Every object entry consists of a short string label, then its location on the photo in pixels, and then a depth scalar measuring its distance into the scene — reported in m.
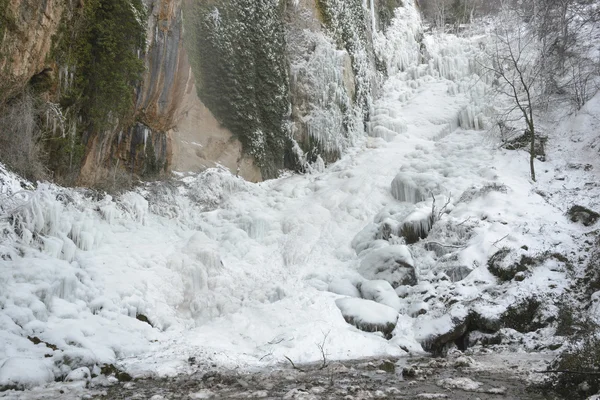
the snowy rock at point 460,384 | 5.62
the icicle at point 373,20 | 22.34
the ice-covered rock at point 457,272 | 10.23
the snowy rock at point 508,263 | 9.75
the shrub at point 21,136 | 8.38
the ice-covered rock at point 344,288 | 9.75
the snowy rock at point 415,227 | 11.75
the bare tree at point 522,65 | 15.68
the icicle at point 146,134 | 11.84
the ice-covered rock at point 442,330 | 8.37
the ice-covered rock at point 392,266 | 10.28
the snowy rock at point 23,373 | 5.27
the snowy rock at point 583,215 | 10.84
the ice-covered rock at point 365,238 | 11.86
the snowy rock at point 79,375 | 5.83
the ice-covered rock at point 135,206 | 10.46
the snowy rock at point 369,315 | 8.57
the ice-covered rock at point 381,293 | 9.43
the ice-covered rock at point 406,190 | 13.72
